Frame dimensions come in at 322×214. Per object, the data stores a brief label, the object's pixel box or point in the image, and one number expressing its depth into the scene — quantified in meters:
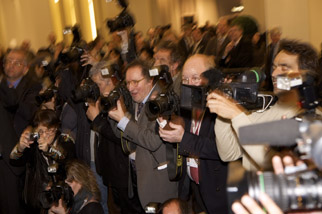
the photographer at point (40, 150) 3.20
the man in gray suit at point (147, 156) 2.73
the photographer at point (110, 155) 3.15
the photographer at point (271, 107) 2.00
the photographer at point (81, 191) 2.73
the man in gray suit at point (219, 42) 4.62
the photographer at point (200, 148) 2.38
